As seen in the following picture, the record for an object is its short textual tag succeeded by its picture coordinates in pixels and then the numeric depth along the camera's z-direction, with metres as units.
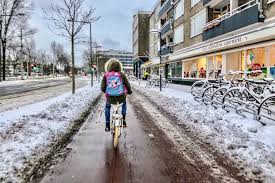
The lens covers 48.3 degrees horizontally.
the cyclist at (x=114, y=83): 6.19
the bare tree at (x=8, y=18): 43.72
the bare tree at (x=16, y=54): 63.22
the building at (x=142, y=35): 77.50
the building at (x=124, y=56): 166.88
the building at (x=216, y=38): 16.38
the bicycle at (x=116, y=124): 5.88
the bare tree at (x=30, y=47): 67.85
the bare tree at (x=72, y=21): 19.61
